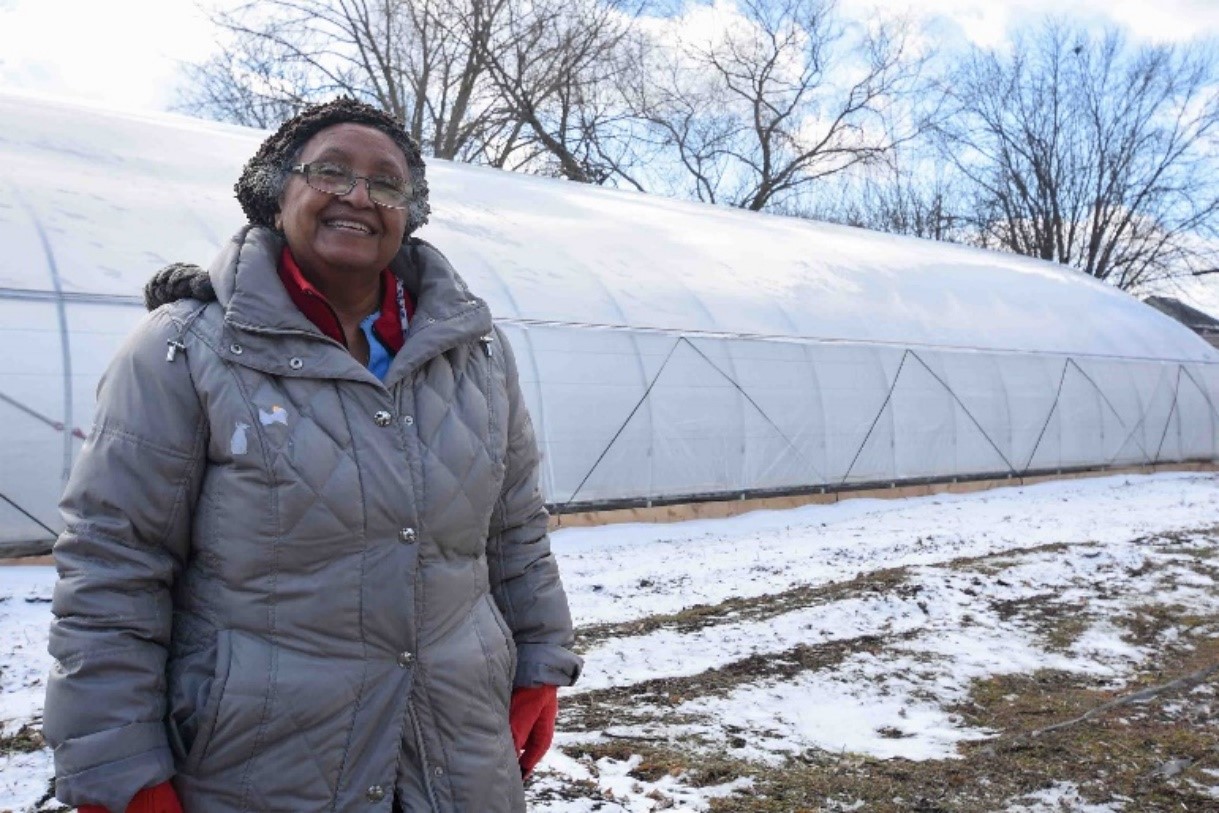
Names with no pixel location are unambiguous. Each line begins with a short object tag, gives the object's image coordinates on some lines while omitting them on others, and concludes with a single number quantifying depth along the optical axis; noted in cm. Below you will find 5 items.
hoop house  866
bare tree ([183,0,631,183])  2656
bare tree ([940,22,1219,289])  3728
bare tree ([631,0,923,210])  3136
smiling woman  175
